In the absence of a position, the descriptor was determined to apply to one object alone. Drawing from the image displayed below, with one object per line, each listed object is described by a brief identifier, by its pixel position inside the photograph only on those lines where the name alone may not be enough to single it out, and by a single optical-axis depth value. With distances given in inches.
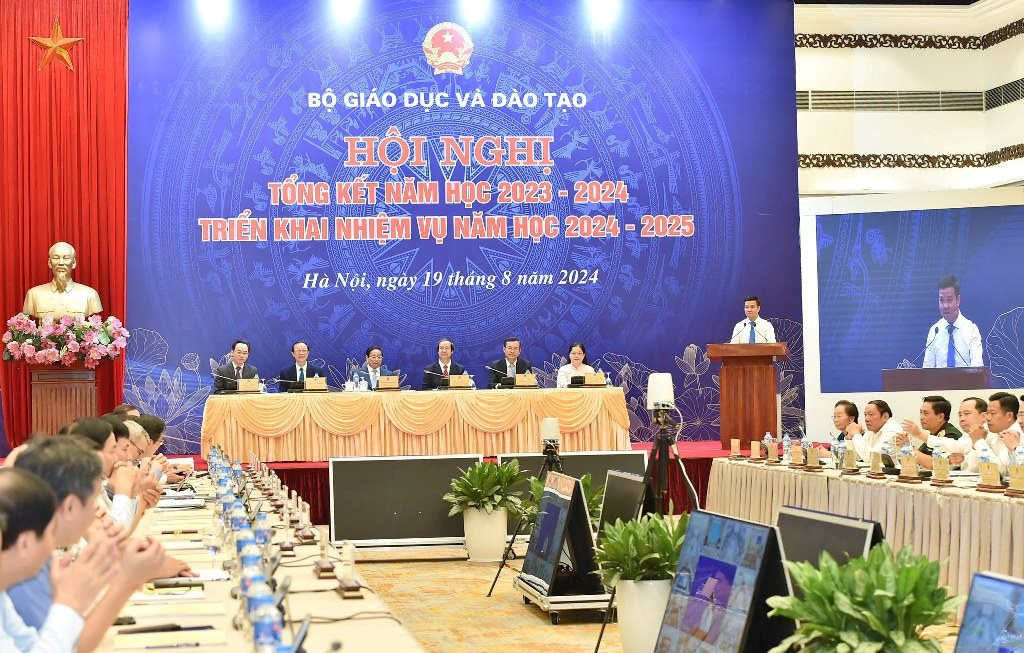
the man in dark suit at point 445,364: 454.6
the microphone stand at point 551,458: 304.4
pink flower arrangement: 428.1
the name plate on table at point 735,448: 332.2
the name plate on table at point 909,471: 249.3
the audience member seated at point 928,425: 294.8
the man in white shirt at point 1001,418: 271.2
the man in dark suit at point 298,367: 453.4
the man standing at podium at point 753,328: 457.4
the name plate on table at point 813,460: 288.4
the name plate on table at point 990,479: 226.1
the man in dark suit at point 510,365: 455.8
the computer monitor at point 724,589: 133.2
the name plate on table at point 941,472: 238.5
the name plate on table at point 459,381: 408.8
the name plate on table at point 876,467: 264.7
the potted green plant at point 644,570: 195.9
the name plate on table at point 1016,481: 214.4
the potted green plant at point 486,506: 335.9
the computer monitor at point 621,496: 235.1
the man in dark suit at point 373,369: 454.9
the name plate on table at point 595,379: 417.1
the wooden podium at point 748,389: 398.6
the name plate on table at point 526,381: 414.3
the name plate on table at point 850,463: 272.2
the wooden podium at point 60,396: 435.8
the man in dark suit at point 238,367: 441.7
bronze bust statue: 446.9
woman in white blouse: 458.0
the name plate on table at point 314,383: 402.0
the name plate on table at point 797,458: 296.0
